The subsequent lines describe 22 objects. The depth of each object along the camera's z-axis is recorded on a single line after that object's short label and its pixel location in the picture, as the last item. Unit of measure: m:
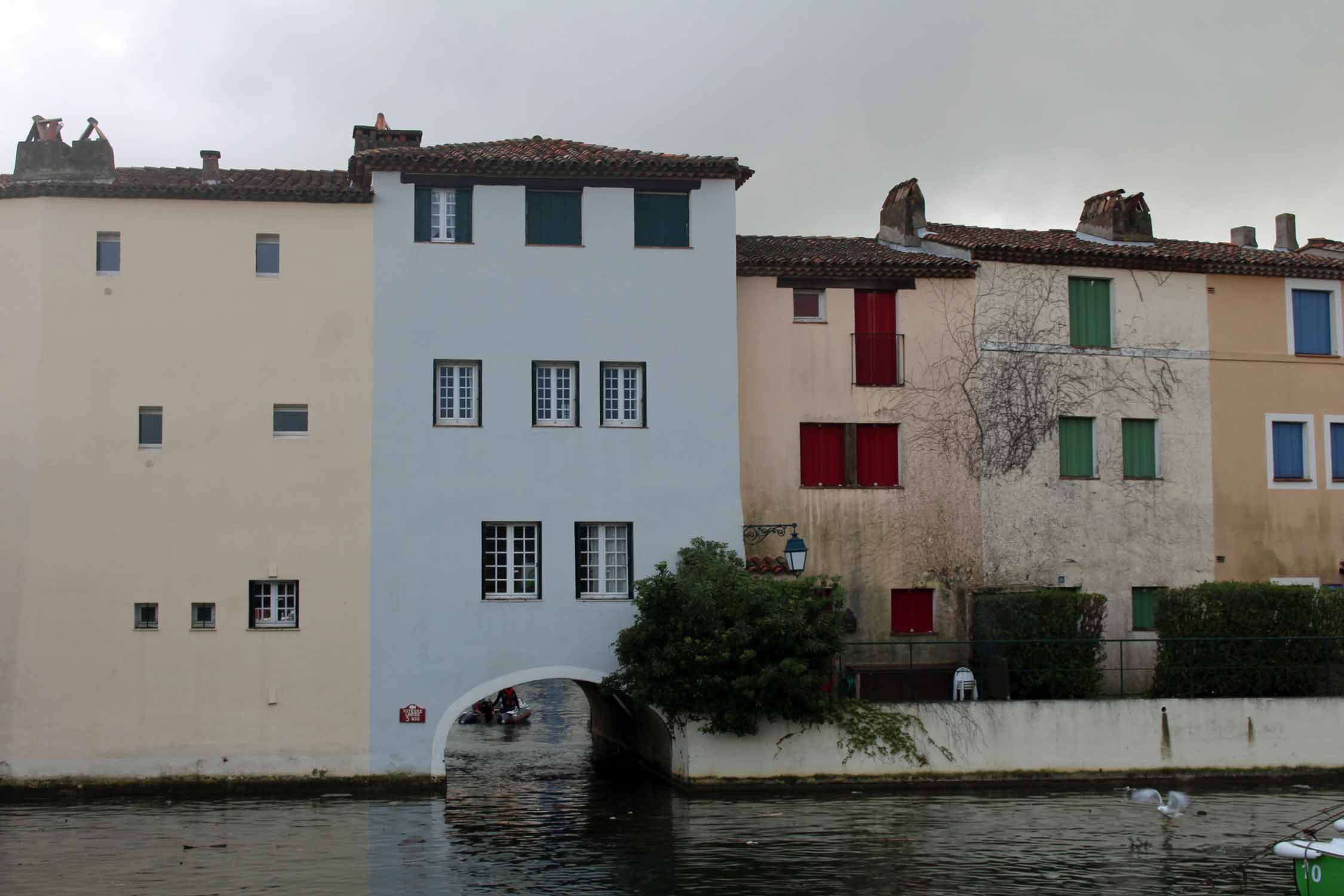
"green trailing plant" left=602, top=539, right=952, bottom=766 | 30.70
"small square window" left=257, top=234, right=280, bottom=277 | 33.09
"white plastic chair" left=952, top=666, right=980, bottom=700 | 33.97
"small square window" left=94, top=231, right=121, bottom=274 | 32.62
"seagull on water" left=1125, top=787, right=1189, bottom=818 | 28.05
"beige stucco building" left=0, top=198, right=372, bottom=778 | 31.30
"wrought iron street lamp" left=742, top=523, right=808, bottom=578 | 32.91
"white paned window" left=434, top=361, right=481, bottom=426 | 33.22
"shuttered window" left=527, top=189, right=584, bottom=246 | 33.78
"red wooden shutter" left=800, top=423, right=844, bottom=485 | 36.06
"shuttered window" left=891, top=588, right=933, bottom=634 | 36.22
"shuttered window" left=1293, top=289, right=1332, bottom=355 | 39.75
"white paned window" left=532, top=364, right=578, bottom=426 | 33.47
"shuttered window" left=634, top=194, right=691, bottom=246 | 34.28
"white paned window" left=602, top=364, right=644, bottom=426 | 33.81
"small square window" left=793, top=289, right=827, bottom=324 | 36.44
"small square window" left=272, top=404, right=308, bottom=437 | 32.62
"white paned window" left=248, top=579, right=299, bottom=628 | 32.06
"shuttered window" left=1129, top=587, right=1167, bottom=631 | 37.72
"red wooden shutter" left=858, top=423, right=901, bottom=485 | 36.34
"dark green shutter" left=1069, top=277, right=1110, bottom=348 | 38.03
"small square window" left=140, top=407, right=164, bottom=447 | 32.31
